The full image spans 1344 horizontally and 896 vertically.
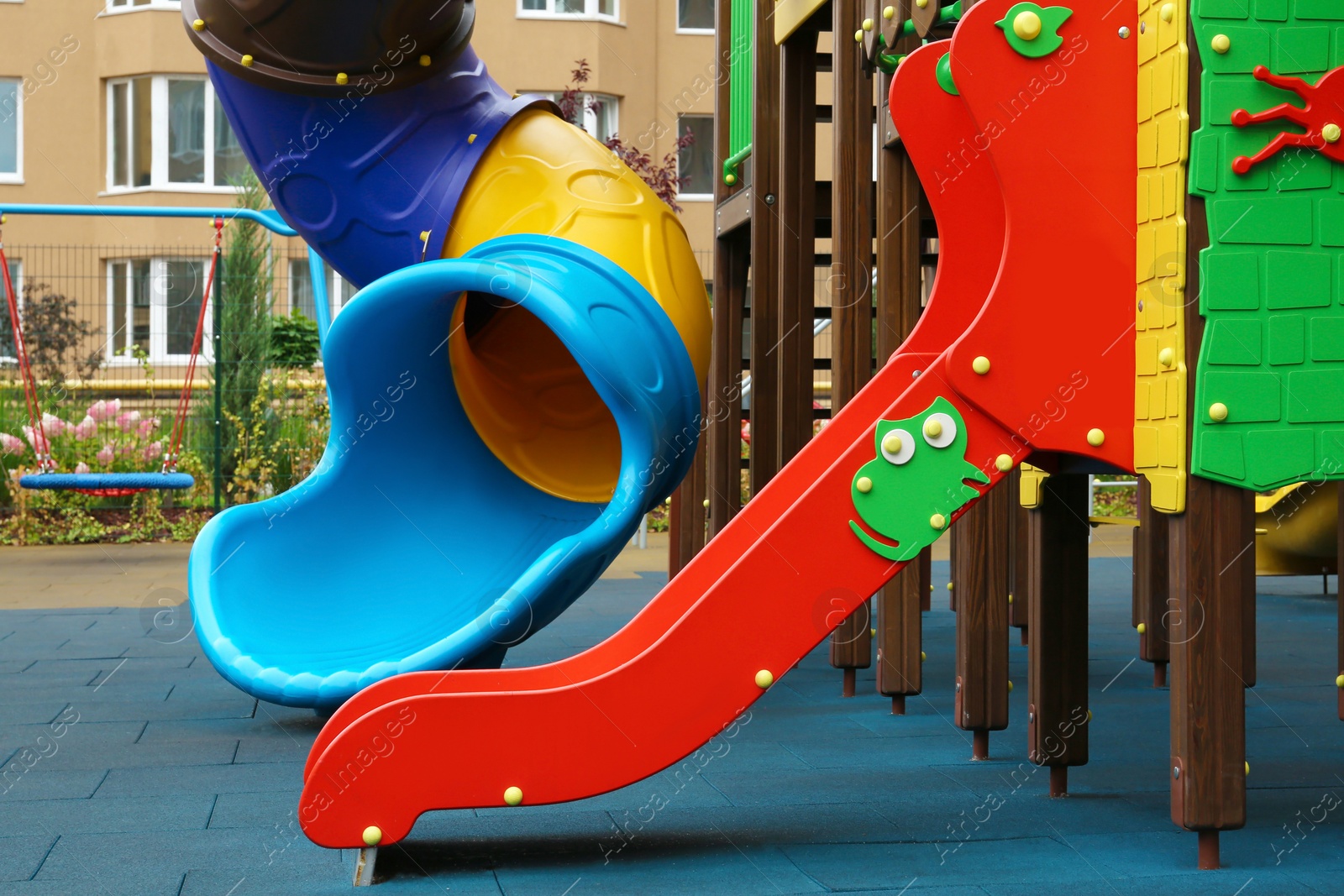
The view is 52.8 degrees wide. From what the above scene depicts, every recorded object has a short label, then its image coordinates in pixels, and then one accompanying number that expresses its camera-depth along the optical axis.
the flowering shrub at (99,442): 10.43
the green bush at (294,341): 14.15
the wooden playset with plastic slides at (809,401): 2.65
